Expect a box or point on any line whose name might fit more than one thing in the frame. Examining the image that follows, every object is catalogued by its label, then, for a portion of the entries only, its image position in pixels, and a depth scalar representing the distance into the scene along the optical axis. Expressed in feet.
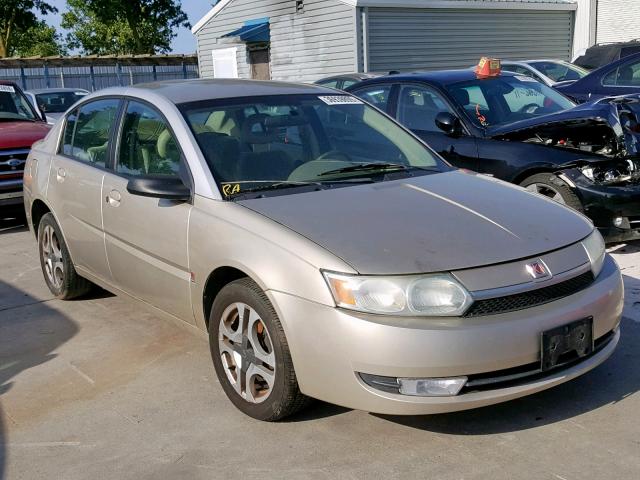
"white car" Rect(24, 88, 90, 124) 52.18
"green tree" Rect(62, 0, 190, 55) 146.82
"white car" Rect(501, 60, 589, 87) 45.11
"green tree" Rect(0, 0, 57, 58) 141.59
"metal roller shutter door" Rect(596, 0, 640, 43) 69.67
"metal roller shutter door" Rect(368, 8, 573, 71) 63.77
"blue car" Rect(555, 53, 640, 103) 32.32
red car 29.25
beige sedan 10.44
